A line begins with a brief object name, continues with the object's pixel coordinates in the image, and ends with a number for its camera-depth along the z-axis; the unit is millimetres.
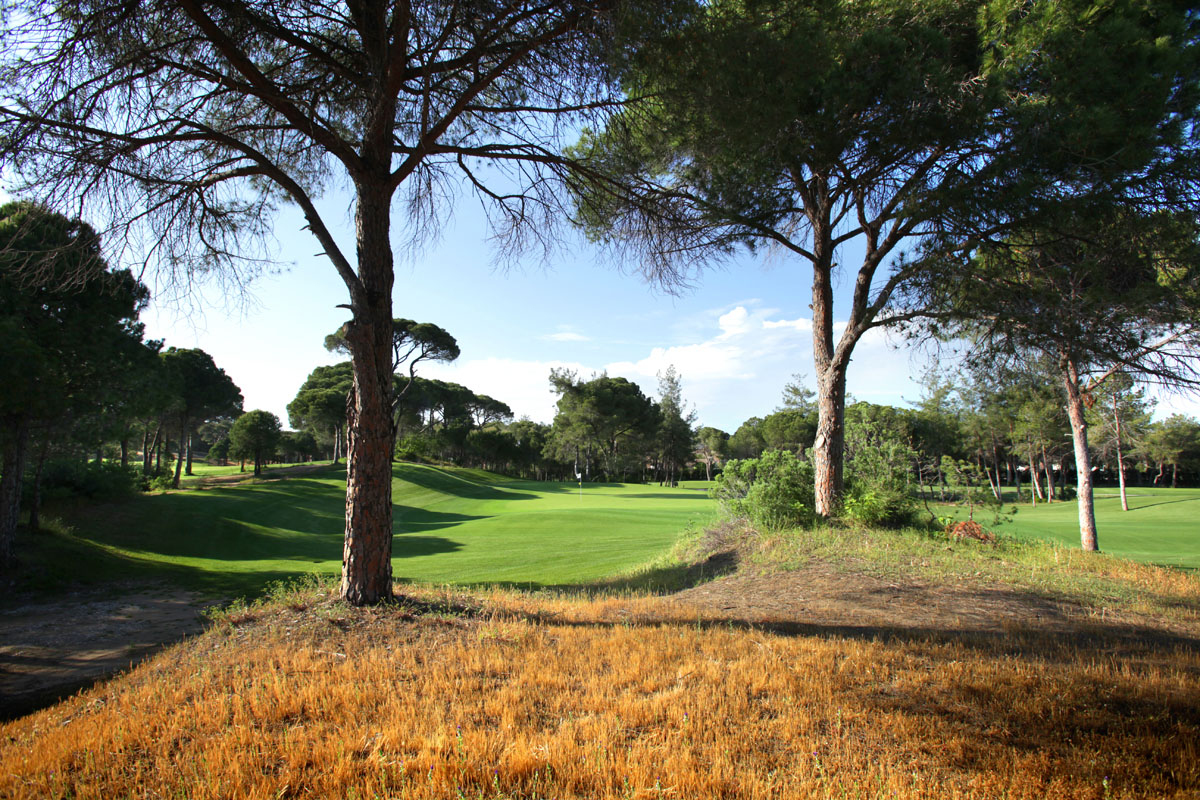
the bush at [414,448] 57594
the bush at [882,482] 10961
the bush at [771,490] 11570
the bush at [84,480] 18203
